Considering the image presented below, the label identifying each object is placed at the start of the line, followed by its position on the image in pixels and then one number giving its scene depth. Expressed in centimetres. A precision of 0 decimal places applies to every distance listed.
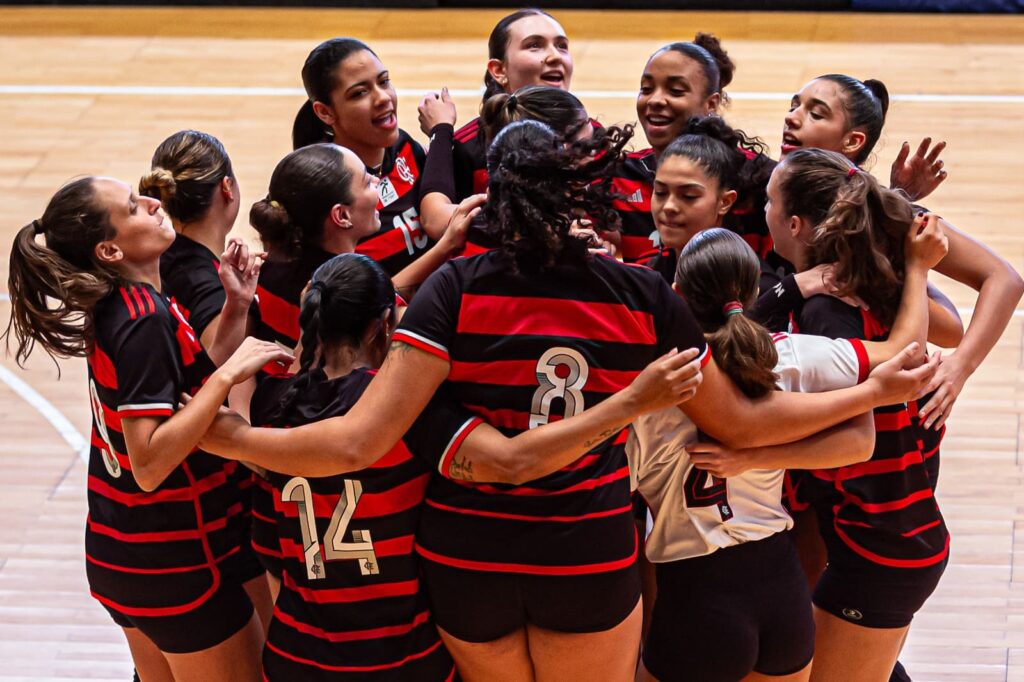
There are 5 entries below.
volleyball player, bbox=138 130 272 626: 662
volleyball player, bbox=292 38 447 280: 787
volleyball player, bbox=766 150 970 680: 595
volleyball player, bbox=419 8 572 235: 752
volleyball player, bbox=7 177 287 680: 555
